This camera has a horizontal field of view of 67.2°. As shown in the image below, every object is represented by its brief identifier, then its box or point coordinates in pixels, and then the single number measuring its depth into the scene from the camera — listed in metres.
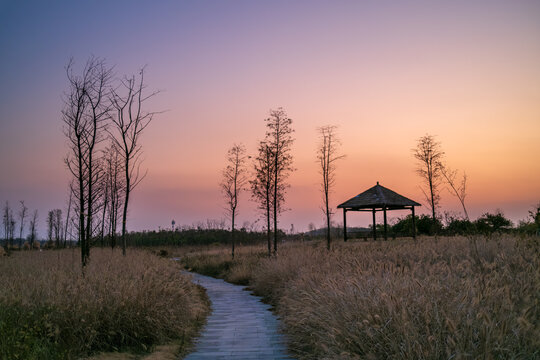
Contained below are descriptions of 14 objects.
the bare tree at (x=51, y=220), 37.87
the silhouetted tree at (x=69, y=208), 23.60
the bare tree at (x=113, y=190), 19.95
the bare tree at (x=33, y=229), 37.47
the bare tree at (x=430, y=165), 28.58
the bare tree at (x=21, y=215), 36.30
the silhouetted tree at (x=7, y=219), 36.67
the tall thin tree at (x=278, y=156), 20.59
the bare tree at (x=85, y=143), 9.91
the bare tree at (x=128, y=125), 12.80
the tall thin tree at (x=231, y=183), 23.62
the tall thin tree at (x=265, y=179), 20.77
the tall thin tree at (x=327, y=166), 21.89
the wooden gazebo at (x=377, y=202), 24.38
